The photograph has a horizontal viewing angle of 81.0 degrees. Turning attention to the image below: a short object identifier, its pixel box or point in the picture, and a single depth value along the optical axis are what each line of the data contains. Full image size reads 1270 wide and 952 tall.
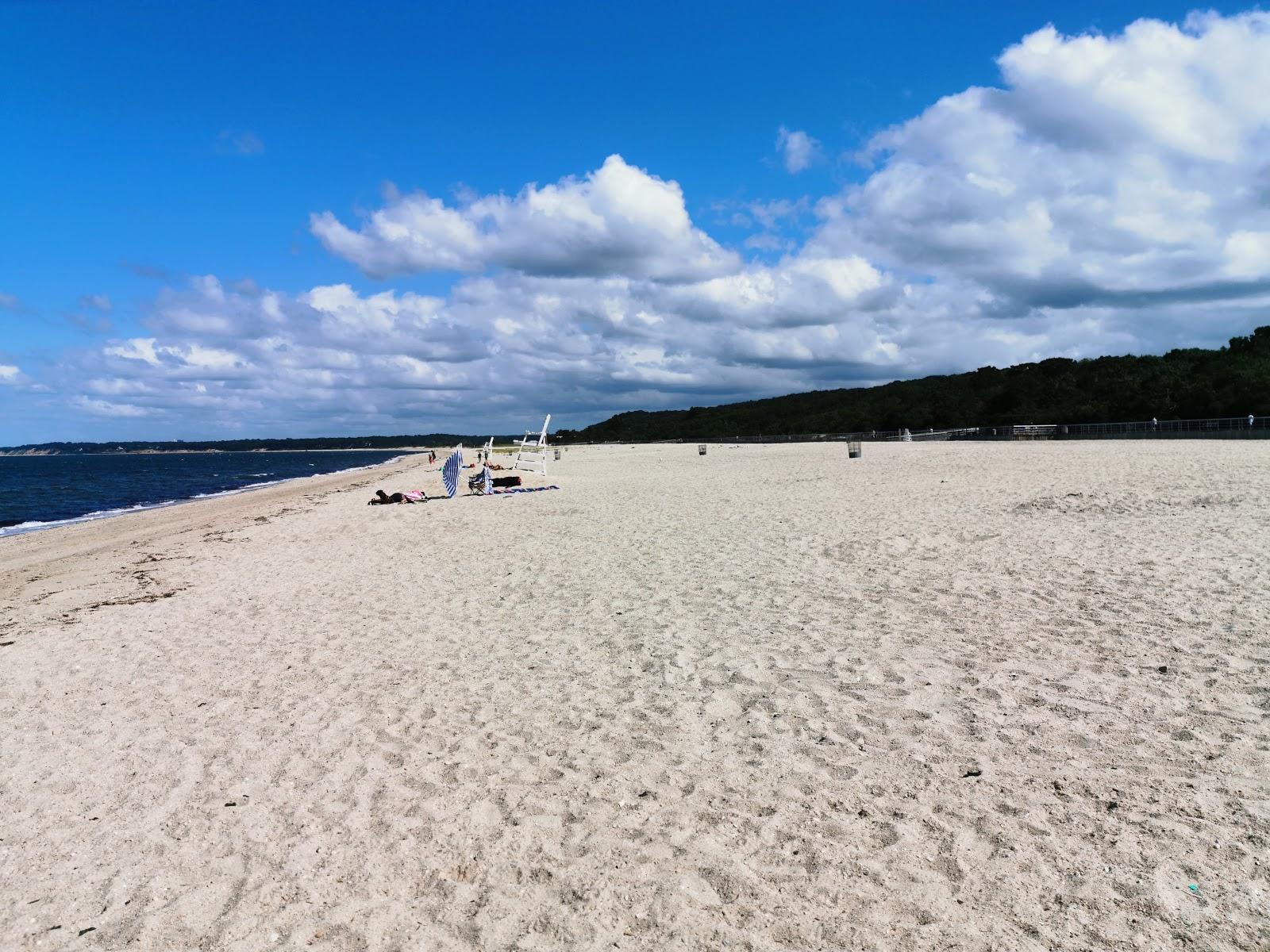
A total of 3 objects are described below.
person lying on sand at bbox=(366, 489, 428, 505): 21.02
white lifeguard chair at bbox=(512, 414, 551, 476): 27.11
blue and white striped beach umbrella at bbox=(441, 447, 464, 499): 22.35
